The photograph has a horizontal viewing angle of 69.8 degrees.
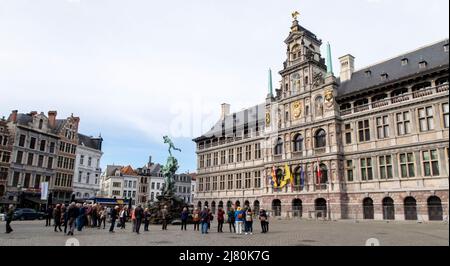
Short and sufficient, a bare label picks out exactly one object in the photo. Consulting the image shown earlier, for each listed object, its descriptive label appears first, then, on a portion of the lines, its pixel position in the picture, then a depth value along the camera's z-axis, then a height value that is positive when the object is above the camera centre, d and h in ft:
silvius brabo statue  88.89 +1.65
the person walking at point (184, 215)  64.69 -2.72
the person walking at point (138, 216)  56.30 -2.71
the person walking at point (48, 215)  75.11 -3.72
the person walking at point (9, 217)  53.36 -3.14
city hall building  94.73 +22.42
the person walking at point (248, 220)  55.93 -2.99
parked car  102.28 -5.22
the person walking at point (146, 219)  62.23 -3.49
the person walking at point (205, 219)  56.90 -3.01
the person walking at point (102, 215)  71.32 -3.37
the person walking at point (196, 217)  65.77 -3.10
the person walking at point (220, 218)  60.42 -3.04
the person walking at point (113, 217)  60.23 -3.14
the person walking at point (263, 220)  58.05 -3.05
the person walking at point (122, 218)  67.26 -3.67
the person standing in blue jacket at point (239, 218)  56.80 -2.83
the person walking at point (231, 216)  60.66 -2.67
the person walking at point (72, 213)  52.70 -2.26
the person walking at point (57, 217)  60.95 -3.36
